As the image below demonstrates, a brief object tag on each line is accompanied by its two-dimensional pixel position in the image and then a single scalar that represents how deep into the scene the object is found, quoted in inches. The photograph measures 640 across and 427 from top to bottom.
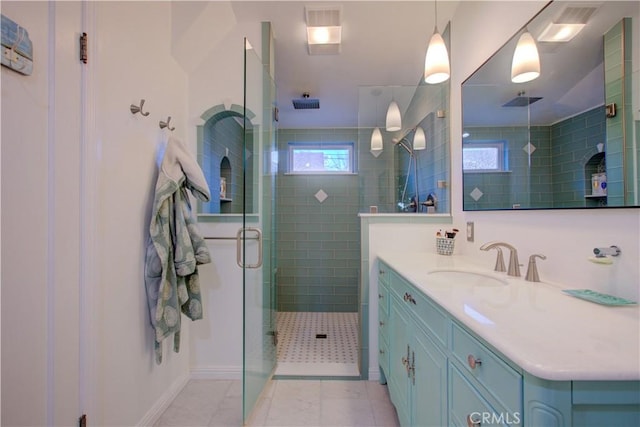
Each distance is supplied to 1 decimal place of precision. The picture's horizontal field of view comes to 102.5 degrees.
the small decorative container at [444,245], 72.0
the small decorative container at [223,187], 87.0
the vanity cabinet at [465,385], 19.5
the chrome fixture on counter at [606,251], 34.5
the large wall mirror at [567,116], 33.5
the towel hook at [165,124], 65.7
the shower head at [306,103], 114.2
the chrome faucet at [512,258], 49.2
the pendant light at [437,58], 59.4
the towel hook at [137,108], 56.2
